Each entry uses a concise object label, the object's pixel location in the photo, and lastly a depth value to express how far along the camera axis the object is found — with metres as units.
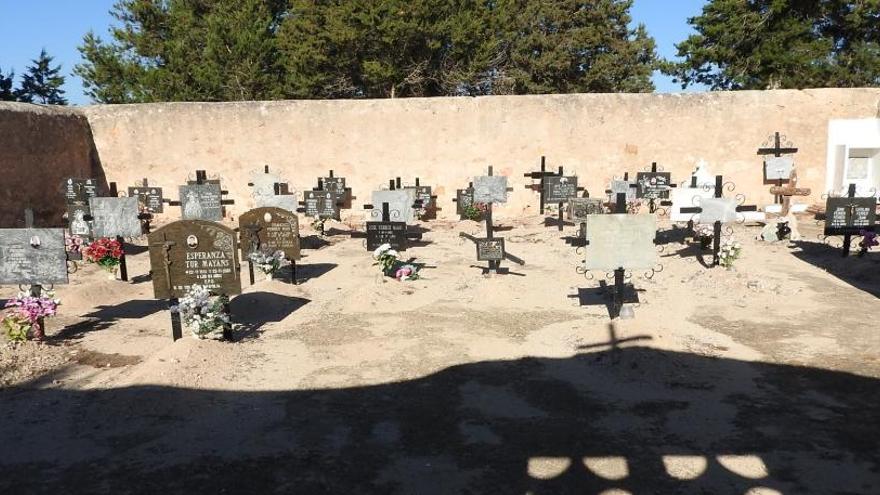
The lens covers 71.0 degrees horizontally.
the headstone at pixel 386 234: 12.18
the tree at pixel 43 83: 30.84
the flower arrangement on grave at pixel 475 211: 17.15
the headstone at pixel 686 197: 12.74
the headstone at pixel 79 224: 12.89
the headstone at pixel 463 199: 17.38
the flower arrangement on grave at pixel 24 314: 7.65
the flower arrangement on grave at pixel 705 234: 12.49
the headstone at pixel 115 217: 11.65
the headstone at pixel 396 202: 13.77
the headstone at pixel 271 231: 11.05
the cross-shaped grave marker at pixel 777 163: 16.45
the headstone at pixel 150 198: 17.20
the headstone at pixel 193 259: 7.62
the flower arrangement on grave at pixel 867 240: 11.60
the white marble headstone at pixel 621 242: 8.21
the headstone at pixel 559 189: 16.95
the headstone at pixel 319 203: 15.95
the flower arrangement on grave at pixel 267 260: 10.80
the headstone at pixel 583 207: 15.38
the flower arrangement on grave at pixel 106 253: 11.52
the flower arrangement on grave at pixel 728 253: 11.05
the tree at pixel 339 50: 26.66
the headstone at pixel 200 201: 14.57
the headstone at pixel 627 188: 16.58
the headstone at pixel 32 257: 8.23
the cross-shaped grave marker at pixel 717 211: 11.56
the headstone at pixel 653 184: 15.98
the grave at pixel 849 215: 11.87
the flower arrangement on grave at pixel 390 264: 11.09
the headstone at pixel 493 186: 16.02
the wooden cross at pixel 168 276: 7.61
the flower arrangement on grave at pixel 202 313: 7.40
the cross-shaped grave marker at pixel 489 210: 11.44
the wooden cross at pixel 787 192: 15.27
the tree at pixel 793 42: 26.83
